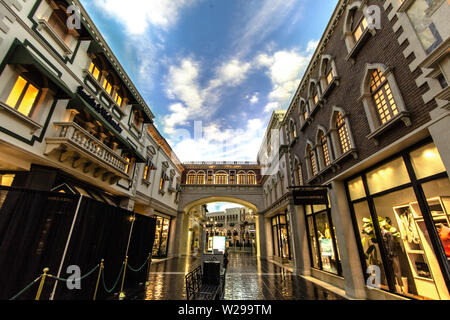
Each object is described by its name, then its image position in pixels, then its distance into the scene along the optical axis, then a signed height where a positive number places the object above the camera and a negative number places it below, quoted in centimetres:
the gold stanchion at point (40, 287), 397 -118
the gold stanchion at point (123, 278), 681 -178
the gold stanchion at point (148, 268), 869 -175
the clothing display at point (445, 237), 429 -5
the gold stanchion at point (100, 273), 594 -132
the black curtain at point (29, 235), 413 -13
